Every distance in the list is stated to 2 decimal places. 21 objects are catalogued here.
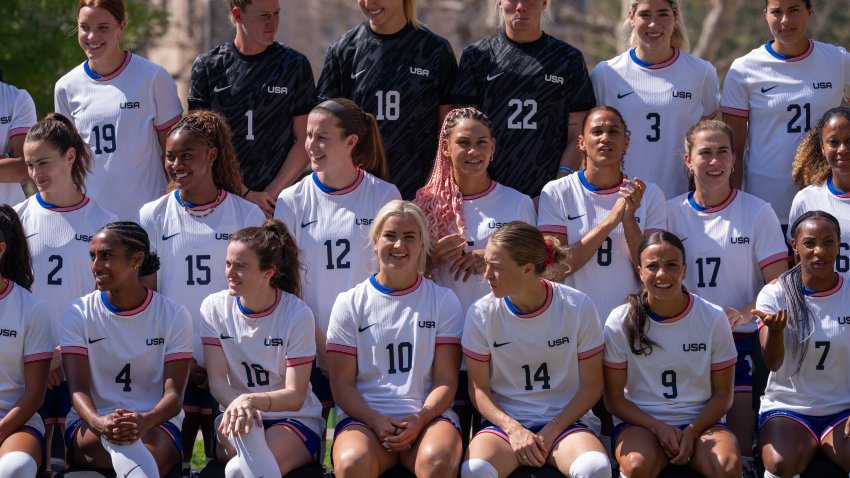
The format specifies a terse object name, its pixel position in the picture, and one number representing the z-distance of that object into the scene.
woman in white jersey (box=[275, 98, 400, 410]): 11.90
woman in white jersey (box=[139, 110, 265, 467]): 11.76
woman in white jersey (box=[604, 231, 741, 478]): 10.97
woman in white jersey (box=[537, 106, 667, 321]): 11.89
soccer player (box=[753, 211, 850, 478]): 10.92
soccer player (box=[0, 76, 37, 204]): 12.94
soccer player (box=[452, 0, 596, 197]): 12.73
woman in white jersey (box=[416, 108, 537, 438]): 11.78
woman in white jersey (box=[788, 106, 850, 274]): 12.03
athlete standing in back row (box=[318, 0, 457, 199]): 12.84
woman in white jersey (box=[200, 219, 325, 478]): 10.87
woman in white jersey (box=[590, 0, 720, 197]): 12.86
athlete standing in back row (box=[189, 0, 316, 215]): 12.85
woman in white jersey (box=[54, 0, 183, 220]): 12.89
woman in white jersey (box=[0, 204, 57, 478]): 10.61
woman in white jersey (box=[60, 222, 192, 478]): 10.90
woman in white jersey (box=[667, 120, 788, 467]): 11.94
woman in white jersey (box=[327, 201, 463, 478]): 10.94
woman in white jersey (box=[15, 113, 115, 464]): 11.81
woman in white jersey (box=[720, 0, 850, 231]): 12.90
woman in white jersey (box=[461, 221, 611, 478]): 10.88
